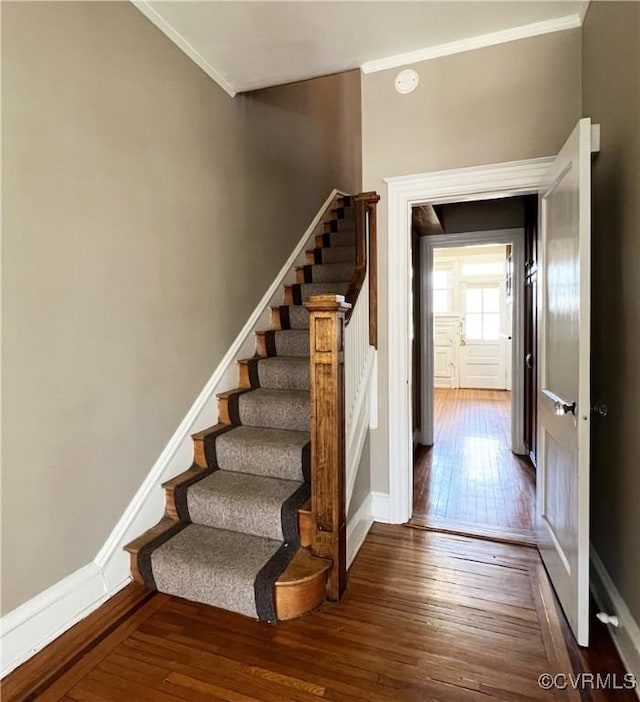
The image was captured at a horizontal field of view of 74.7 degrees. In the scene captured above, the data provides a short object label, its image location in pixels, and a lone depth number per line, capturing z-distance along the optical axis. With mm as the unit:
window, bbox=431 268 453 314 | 8602
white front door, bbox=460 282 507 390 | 8359
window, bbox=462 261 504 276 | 8278
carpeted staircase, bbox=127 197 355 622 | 1763
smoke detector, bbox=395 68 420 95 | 2408
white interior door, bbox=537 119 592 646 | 1502
